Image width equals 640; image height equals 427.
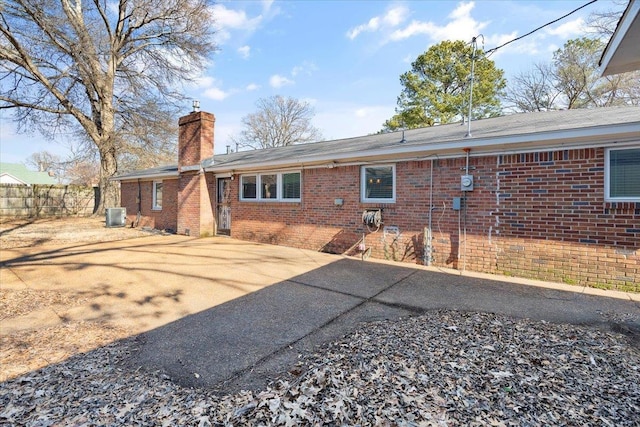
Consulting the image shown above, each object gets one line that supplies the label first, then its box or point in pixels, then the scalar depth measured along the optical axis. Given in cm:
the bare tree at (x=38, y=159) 4725
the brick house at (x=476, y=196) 485
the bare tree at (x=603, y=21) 1396
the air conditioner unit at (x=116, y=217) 1302
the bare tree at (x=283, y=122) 3177
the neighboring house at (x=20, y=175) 4091
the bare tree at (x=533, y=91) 2077
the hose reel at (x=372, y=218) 696
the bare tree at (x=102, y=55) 1324
